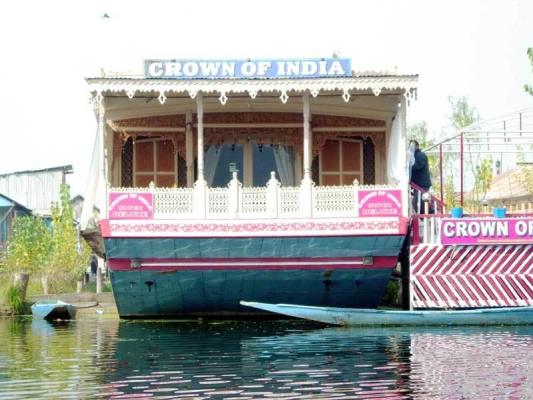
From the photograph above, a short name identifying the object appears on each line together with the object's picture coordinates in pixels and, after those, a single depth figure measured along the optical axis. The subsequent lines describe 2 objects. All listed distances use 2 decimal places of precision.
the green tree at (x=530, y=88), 34.50
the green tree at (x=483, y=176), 40.34
